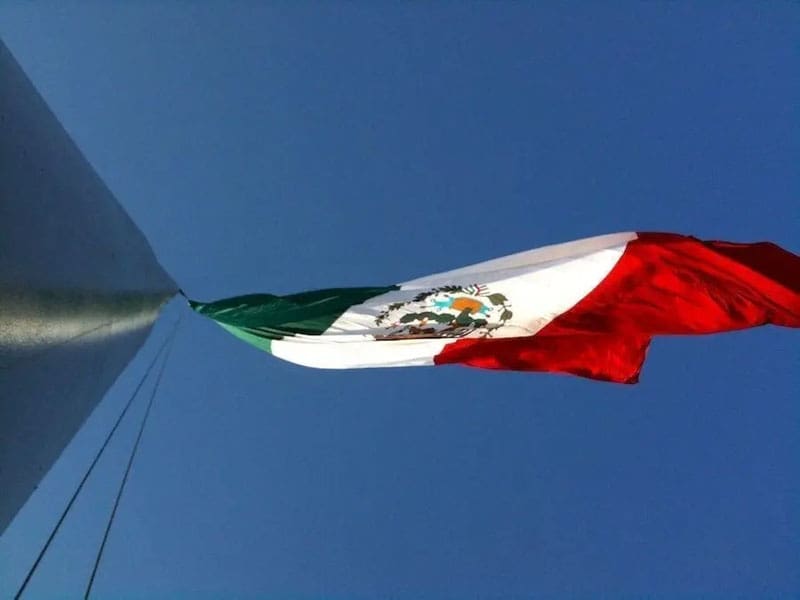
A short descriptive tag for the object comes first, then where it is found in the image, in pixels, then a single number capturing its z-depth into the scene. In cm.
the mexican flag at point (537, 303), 904
